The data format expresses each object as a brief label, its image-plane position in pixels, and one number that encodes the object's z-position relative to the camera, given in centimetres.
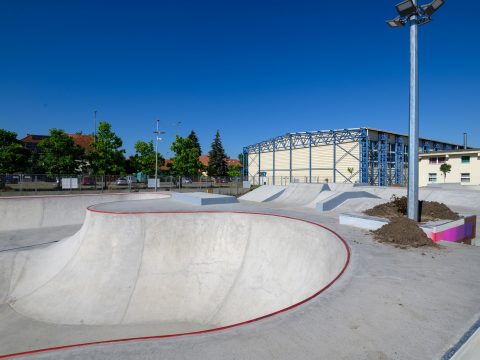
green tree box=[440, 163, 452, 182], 3362
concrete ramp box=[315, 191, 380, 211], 1529
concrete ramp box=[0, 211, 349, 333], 791
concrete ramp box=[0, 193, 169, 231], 1778
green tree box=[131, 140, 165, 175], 4012
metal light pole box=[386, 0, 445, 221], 878
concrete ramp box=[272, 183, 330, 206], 2106
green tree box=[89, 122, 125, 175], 3334
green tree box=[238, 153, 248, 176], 6205
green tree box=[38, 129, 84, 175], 3209
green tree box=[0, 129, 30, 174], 3066
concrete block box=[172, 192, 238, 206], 1663
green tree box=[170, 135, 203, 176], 4159
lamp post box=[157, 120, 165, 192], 2693
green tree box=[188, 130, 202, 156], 6681
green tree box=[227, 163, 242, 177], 5789
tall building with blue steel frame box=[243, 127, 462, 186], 3941
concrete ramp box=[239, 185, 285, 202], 2250
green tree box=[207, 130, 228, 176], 6431
